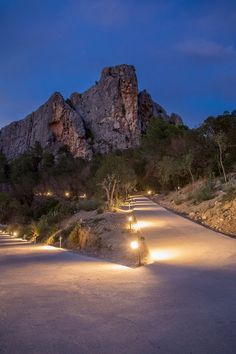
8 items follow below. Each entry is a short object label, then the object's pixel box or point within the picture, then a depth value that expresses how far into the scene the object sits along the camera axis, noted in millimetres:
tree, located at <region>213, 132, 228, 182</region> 33216
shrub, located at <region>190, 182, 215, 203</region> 26338
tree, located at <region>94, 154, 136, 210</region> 42594
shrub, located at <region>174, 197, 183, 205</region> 32463
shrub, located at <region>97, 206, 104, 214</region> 32294
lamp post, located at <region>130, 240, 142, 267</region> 11434
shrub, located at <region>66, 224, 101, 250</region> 20375
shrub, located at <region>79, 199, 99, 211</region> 39531
